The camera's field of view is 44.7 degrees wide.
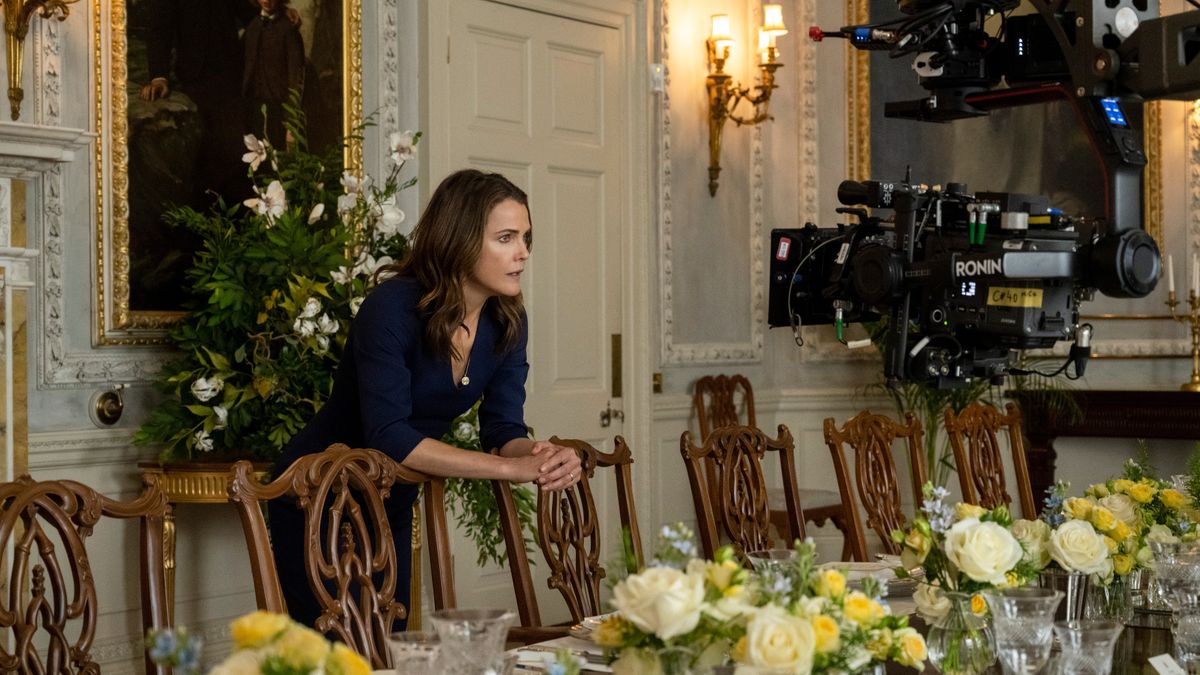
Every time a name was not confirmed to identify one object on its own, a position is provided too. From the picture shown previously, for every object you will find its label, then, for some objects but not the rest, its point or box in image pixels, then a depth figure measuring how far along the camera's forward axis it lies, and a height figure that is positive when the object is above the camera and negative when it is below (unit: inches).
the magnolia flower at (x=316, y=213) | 155.8 +14.9
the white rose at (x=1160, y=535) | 103.3 -14.0
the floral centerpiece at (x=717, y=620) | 55.8 -10.8
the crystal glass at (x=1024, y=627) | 69.9 -13.7
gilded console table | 152.7 -14.0
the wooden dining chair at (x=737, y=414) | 225.9 -11.1
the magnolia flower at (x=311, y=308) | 149.9 +4.6
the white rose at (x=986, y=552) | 76.4 -11.0
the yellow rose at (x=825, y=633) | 58.5 -11.6
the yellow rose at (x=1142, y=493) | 110.3 -11.6
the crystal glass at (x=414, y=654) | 60.8 -12.7
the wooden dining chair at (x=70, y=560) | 79.7 -11.9
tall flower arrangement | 153.2 +3.8
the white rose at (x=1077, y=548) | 96.2 -13.6
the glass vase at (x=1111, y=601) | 102.6 -18.4
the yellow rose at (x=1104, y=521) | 102.3 -12.6
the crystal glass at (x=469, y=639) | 61.2 -12.2
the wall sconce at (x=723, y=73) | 239.8 +45.5
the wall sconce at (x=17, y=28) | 149.4 +33.8
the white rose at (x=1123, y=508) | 109.7 -12.7
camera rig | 106.7 +10.4
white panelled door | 203.5 +26.7
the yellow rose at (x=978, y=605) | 77.2 -13.9
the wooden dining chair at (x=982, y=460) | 157.4 -12.8
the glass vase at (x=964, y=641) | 76.8 -15.8
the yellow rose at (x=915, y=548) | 81.5 -11.5
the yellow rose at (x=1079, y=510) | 104.7 -12.1
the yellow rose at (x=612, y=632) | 57.7 -11.3
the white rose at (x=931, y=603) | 80.0 -14.5
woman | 111.4 -1.0
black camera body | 111.0 +5.2
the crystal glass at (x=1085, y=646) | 70.8 -14.8
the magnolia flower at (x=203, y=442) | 154.9 -9.4
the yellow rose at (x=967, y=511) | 81.8 -9.5
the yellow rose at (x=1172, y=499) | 110.7 -12.1
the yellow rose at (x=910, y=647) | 65.4 -13.7
